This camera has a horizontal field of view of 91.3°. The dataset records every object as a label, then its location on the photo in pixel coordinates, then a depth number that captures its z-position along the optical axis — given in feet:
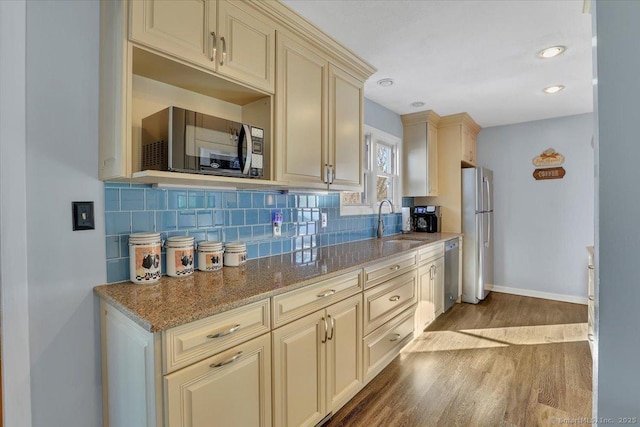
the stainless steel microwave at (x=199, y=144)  4.29
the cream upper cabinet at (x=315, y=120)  6.03
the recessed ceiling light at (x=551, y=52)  7.12
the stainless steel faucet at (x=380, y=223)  10.94
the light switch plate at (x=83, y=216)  4.28
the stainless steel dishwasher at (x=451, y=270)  11.36
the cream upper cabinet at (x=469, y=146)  13.02
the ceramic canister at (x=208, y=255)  5.41
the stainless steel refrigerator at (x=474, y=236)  12.61
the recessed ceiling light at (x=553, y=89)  9.59
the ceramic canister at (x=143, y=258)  4.58
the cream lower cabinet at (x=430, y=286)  9.39
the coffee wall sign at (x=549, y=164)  12.98
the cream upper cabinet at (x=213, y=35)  4.09
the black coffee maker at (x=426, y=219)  12.91
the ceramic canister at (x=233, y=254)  5.84
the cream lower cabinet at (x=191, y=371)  3.30
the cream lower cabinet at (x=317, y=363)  4.66
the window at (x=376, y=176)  10.05
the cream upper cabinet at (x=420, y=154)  12.44
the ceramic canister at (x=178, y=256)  5.00
